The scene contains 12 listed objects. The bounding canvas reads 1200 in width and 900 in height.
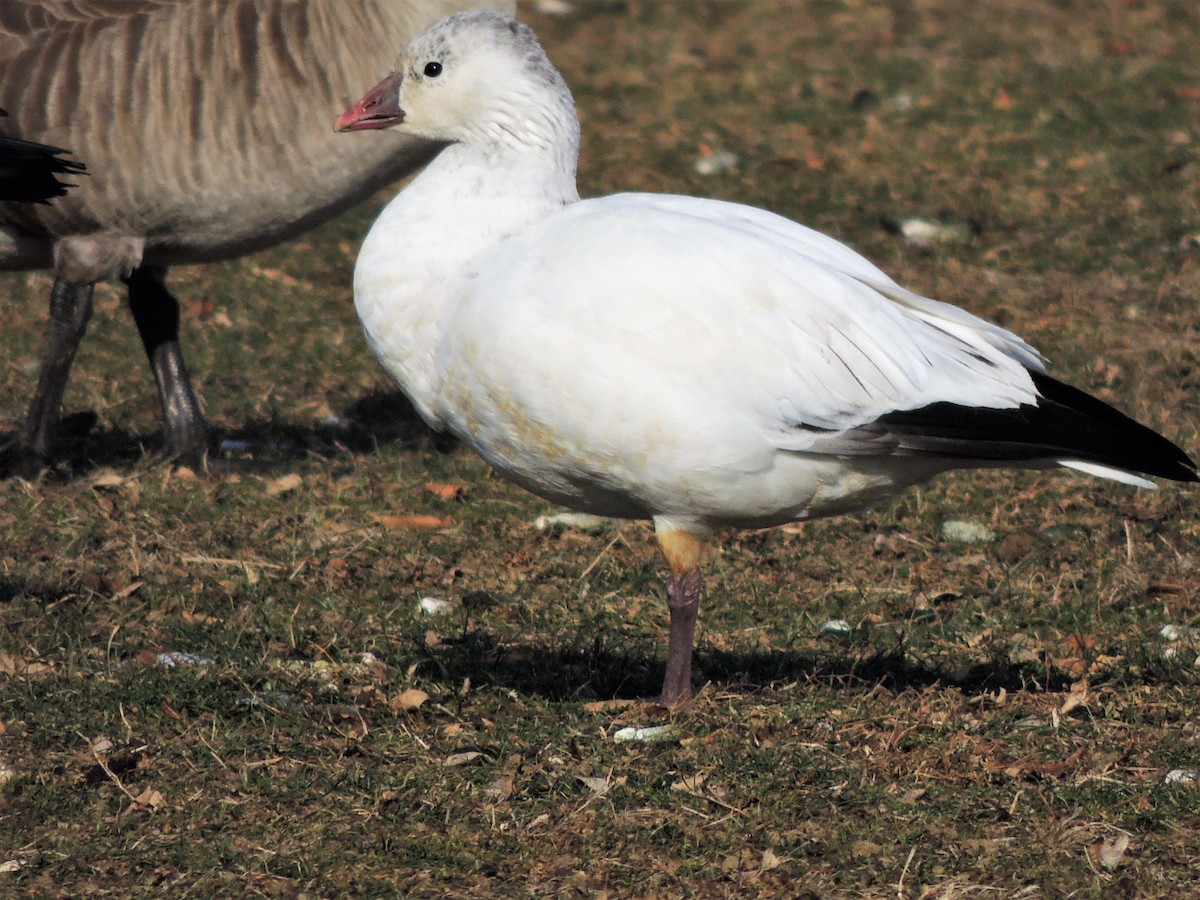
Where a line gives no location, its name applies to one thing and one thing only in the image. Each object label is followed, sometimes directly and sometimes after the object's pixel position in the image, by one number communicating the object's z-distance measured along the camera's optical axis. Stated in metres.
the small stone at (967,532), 10.73
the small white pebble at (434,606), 9.80
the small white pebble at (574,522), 11.08
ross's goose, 7.16
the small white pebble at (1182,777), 7.31
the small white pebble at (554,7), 21.87
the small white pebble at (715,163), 17.58
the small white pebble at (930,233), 16.08
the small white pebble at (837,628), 9.47
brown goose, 11.30
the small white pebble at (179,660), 8.75
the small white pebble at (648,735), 7.81
